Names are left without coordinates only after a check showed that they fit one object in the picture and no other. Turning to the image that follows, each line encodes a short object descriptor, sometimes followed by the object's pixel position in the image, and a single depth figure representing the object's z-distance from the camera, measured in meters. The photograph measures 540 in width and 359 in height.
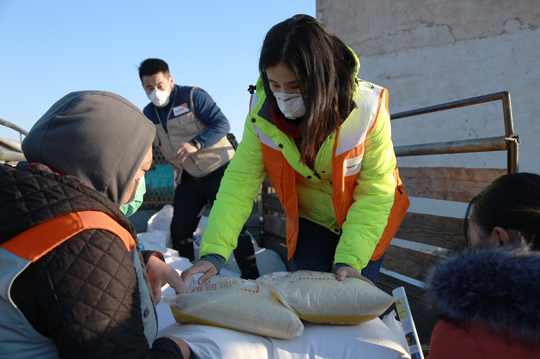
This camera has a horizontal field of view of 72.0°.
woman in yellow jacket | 1.31
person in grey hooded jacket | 0.75
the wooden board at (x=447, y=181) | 2.03
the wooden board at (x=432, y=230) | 2.17
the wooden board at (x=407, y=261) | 2.28
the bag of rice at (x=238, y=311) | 1.20
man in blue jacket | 2.99
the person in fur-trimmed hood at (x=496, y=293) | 0.80
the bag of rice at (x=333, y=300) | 1.25
